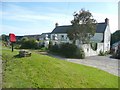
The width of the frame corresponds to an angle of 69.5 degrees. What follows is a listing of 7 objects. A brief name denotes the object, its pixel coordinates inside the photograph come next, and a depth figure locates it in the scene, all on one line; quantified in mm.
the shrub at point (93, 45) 15309
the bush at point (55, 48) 14005
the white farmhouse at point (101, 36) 17362
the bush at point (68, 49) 12687
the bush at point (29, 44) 16115
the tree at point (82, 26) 13319
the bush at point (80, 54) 12496
